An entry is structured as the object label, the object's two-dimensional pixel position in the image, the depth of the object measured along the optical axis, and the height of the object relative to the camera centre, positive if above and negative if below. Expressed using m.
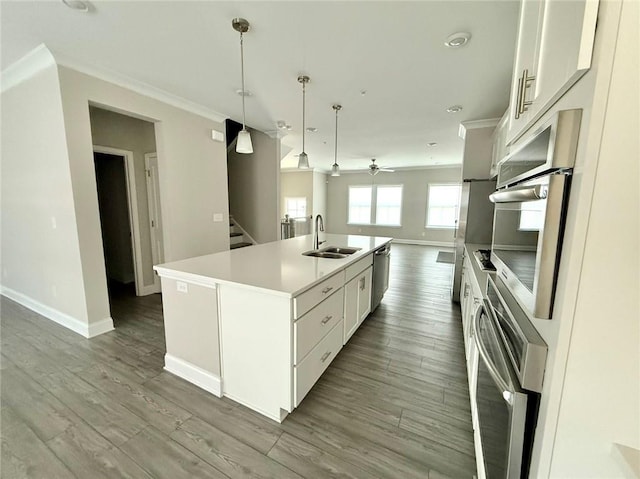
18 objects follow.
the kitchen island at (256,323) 1.58 -0.79
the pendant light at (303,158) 2.76 +0.63
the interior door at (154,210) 3.78 -0.07
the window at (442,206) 8.49 +0.10
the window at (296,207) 9.91 +0.01
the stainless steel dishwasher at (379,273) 3.11 -0.82
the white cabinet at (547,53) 0.58 +0.46
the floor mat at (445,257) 6.45 -1.27
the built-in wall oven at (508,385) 0.72 -0.55
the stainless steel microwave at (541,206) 0.62 +0.01
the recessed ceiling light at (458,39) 1.93 +1.29
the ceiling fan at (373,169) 6.60 +1.00
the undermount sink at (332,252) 2.60 -0.46
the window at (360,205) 9.85 +0.12
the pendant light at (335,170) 4.09 +0.60
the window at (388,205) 9.32 +0.12
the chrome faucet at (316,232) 2.68 -0.27
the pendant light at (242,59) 1.87 +1.24
